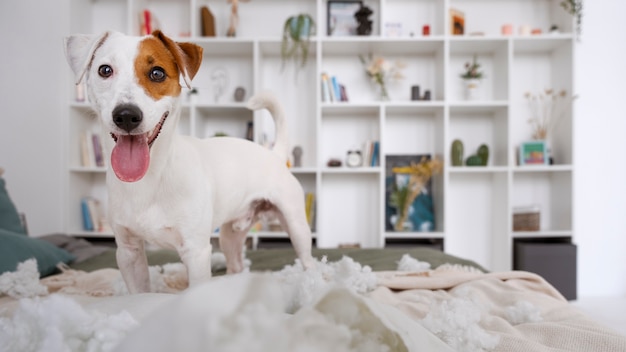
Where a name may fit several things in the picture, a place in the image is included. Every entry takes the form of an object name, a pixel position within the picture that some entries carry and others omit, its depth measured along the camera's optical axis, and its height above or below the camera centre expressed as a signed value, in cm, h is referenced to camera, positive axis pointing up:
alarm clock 338 +8
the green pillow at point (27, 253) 135 -24
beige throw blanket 79 -29
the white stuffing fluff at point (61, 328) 52 -17
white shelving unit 345 +44
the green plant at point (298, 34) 322 +91
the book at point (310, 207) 333 -24
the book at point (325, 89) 332 +56
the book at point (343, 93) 337 +54
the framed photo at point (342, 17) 345 +109
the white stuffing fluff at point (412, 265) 161 -31
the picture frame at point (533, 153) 333 +13
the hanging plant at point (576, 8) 317 +106
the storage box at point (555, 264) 310 -58
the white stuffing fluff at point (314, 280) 77 -21
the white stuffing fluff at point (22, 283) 116 -26
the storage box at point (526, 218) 333 -32
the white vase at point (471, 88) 339 +58
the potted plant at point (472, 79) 337 +64
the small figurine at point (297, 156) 338 +11
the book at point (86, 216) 329 -29
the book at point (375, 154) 338 +12
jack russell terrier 85 +3
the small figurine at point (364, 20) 334 +103
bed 34 -20
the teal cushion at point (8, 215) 174 -15
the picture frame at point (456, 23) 336 +101
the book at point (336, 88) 333 +57
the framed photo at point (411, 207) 346 -25
